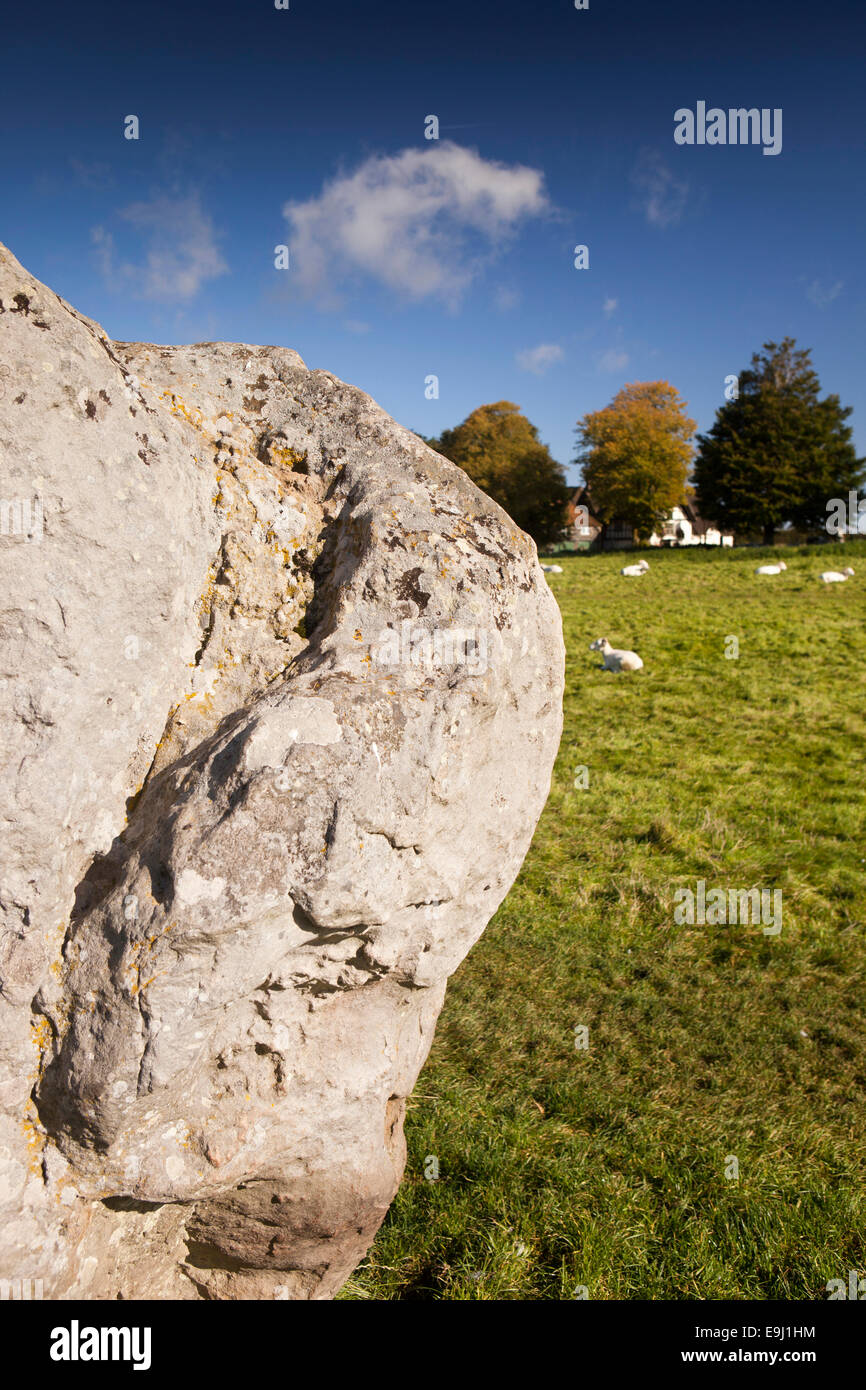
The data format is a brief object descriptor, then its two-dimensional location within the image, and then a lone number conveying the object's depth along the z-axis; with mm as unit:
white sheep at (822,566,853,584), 25339
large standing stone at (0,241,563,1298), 2764
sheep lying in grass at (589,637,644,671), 15562
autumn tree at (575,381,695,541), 49344
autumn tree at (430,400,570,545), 52438
